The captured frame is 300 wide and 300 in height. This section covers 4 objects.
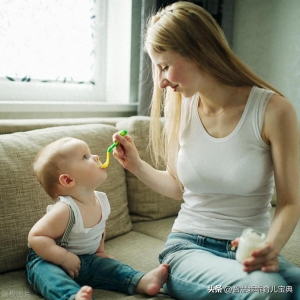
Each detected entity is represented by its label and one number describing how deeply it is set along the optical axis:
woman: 1.16
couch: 1.36
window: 2.02
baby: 1.20
